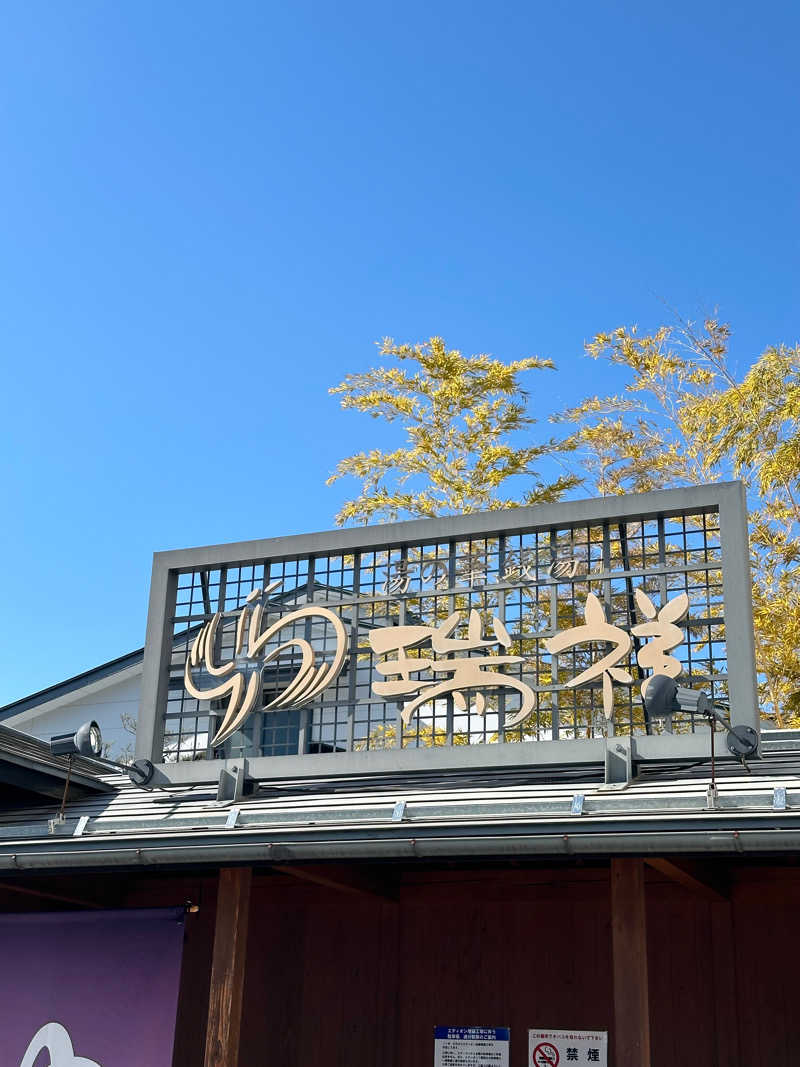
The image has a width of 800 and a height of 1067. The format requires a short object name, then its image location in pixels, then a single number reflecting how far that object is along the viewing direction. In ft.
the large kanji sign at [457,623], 26.76
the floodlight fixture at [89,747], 28.17
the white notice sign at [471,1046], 25.71
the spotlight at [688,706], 22.81
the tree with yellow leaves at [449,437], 60.03
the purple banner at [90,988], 26.27
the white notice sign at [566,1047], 24.84
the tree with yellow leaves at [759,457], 51.65
